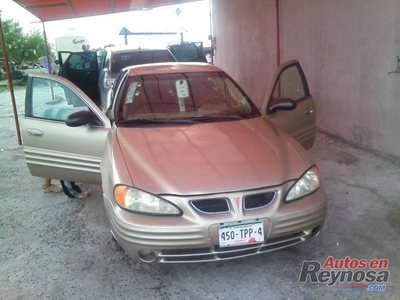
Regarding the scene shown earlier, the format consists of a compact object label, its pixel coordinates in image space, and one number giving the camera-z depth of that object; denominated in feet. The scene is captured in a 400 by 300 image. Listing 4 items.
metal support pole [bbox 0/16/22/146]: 21.60
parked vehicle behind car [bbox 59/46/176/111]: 25.77
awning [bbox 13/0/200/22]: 28.55
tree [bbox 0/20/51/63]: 107.65
